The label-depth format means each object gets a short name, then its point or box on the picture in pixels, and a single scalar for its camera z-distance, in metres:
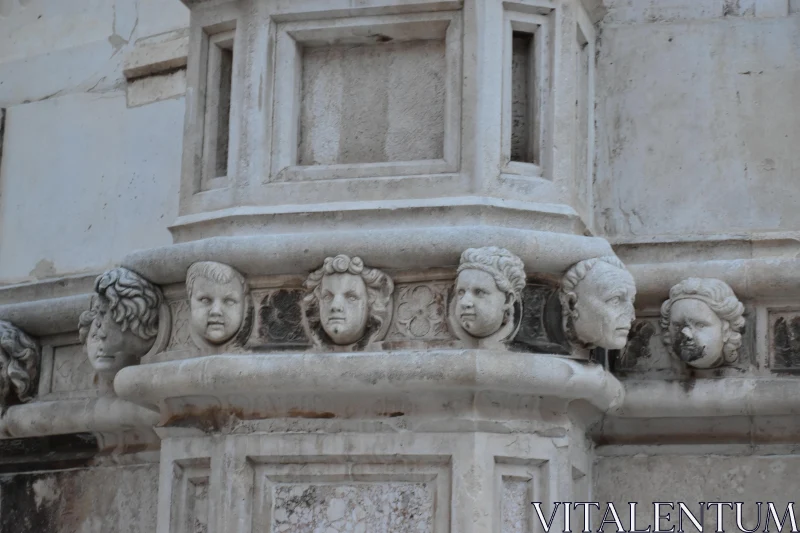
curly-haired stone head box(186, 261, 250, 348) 6.45
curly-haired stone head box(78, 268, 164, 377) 6.76
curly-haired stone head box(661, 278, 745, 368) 6.58
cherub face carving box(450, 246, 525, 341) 6.16
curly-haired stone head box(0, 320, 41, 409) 7.74
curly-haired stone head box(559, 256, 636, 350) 6.32
